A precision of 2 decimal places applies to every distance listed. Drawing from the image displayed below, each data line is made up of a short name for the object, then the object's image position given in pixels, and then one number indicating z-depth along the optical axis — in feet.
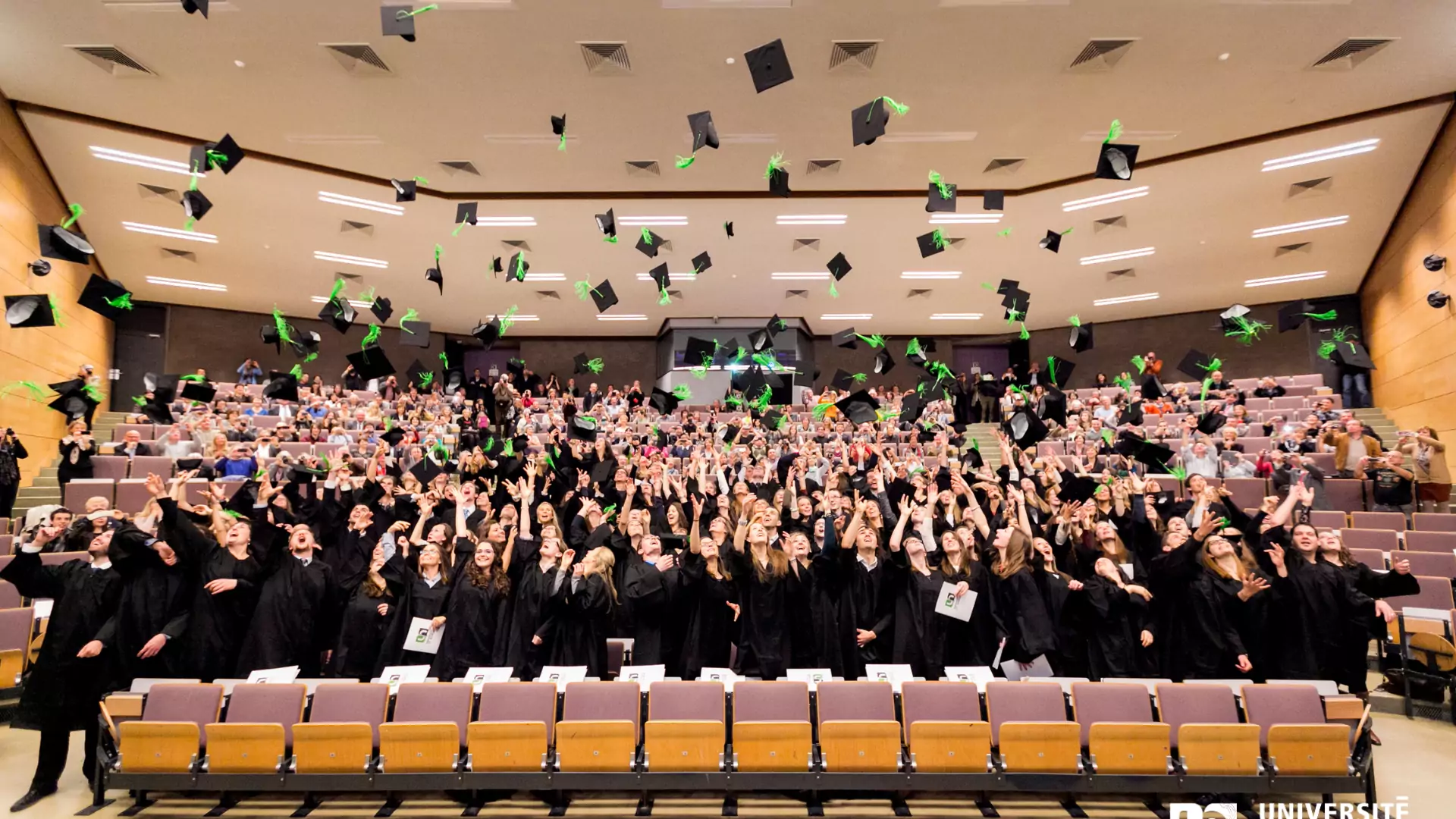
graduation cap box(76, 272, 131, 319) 21.85
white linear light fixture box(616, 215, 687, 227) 40.65
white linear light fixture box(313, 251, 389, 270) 45.55
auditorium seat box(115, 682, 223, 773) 12.46
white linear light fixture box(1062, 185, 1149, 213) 37.81
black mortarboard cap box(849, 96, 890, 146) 21.95
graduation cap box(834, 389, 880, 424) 28.63
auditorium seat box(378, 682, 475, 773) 12.59
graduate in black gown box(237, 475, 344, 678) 15.15
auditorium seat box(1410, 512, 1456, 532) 25.38
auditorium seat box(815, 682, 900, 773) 12.55
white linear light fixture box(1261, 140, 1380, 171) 33.65
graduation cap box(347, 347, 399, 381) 24.44
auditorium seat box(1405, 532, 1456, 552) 22.84
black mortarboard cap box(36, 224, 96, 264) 21.13
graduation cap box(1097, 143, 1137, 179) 24.44
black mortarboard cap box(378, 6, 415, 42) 18.12
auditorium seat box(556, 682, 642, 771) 12.62
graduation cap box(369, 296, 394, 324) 29.81
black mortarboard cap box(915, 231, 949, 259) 35.22
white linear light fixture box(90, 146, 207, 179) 33.32
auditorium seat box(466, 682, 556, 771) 12.66
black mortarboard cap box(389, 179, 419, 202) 27.84
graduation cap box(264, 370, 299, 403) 26.89
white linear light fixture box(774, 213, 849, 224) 40.60
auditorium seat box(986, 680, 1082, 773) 12.41
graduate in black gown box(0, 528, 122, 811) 13.56
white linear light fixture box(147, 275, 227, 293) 48.15
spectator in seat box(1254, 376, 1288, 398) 44.16
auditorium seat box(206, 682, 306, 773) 12.51
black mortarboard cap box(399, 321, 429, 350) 30.45
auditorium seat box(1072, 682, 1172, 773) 12.34
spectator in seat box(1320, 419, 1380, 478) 29.55
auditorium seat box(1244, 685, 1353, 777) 12.34
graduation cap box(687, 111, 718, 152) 22.66
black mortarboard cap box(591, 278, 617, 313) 32.01
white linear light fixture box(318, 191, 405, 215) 37.86
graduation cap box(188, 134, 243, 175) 23.20
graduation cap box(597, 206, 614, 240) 29.83
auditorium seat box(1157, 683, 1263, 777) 12.28
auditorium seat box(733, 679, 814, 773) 12.61
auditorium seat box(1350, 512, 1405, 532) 26.07
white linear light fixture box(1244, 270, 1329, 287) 47.45
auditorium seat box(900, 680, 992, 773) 12.51
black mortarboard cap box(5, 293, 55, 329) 23.43
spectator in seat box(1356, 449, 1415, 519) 27.02
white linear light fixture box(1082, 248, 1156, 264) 45.60
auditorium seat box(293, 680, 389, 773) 12.50
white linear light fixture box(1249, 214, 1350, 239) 40.65
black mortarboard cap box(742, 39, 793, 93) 20.20
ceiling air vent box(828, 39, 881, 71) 25.48
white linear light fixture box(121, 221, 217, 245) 40.52
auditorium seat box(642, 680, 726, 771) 12.62
